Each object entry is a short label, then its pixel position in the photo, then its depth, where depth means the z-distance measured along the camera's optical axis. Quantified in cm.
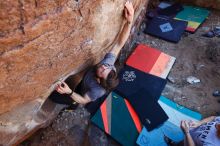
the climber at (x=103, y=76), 255
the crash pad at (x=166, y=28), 409
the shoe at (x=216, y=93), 350
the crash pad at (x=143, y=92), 314
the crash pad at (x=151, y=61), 363
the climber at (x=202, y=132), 230
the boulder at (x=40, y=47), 151
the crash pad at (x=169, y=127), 297
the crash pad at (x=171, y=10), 444
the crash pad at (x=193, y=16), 423
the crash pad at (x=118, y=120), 302
